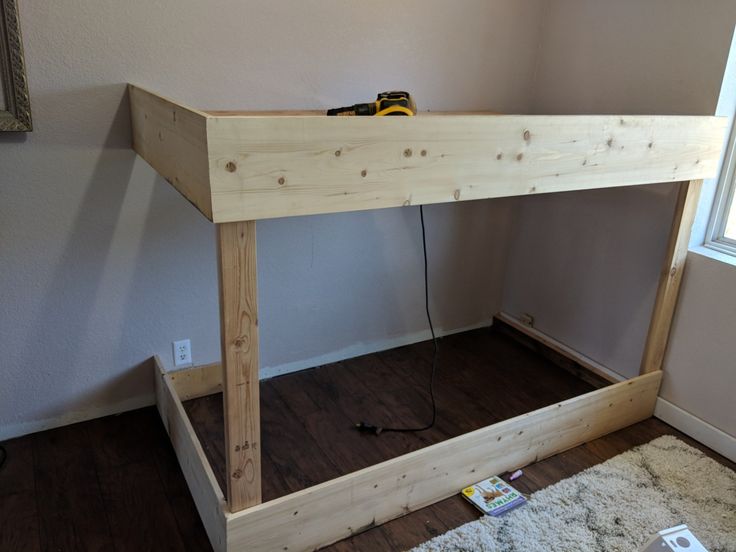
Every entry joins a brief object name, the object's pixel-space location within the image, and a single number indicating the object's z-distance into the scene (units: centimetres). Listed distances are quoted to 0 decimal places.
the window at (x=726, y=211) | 207
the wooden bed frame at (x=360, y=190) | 119
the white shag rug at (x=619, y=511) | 161
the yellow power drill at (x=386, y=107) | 163
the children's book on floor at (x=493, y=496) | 172
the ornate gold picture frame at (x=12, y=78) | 162
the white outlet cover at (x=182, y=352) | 217
